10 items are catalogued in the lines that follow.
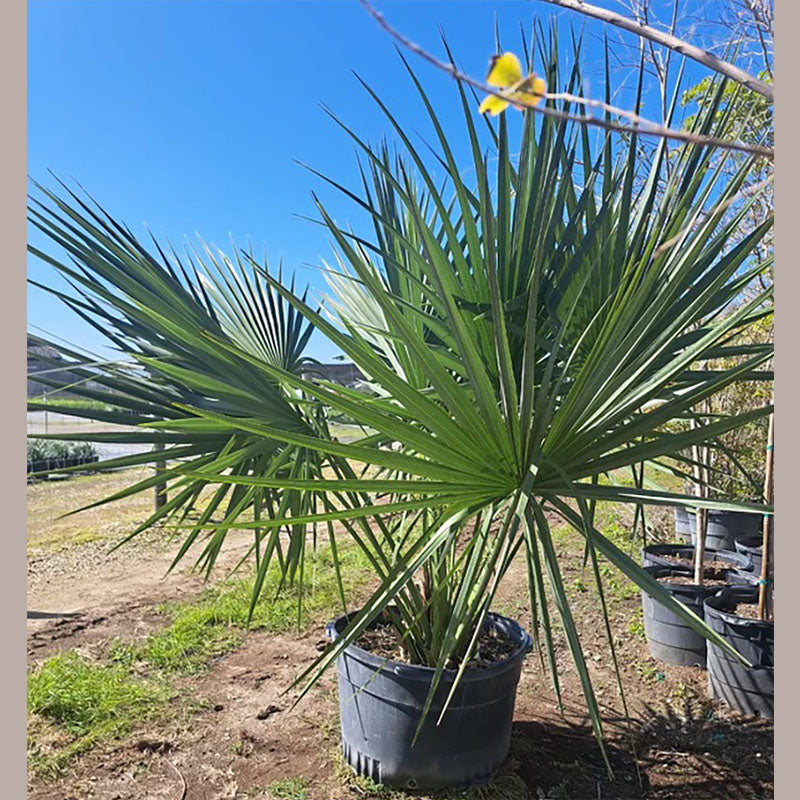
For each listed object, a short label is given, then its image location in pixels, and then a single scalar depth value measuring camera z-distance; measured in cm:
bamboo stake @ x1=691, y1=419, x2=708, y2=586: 273
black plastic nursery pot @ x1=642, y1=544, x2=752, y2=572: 326
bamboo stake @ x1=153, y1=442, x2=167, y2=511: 526
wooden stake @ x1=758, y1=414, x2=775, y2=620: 241
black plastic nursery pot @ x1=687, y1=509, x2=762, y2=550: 434
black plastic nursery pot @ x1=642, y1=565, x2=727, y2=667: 280
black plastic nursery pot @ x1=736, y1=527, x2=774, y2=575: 328
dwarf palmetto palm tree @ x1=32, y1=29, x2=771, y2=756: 108
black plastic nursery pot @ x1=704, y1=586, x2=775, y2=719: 233
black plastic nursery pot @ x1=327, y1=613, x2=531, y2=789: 186
